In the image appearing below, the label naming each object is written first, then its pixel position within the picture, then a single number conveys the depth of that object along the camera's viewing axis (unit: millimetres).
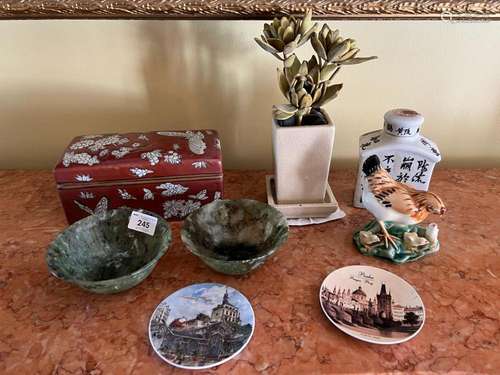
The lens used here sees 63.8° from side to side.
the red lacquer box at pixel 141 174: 660
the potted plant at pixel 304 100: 624
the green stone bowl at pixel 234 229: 649
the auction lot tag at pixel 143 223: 640
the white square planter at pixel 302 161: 659
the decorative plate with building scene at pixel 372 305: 519
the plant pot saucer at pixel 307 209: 721
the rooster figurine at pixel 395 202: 609
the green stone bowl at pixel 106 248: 598
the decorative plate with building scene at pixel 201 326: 494
